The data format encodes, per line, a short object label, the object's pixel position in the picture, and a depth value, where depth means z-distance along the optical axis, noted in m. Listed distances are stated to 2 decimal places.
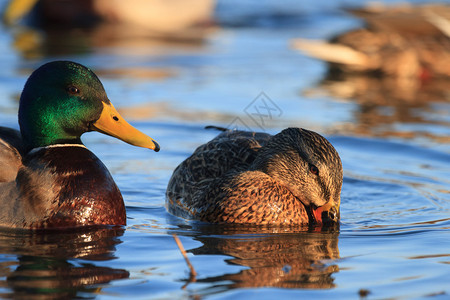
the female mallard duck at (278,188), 11.80
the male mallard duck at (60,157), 11.20
